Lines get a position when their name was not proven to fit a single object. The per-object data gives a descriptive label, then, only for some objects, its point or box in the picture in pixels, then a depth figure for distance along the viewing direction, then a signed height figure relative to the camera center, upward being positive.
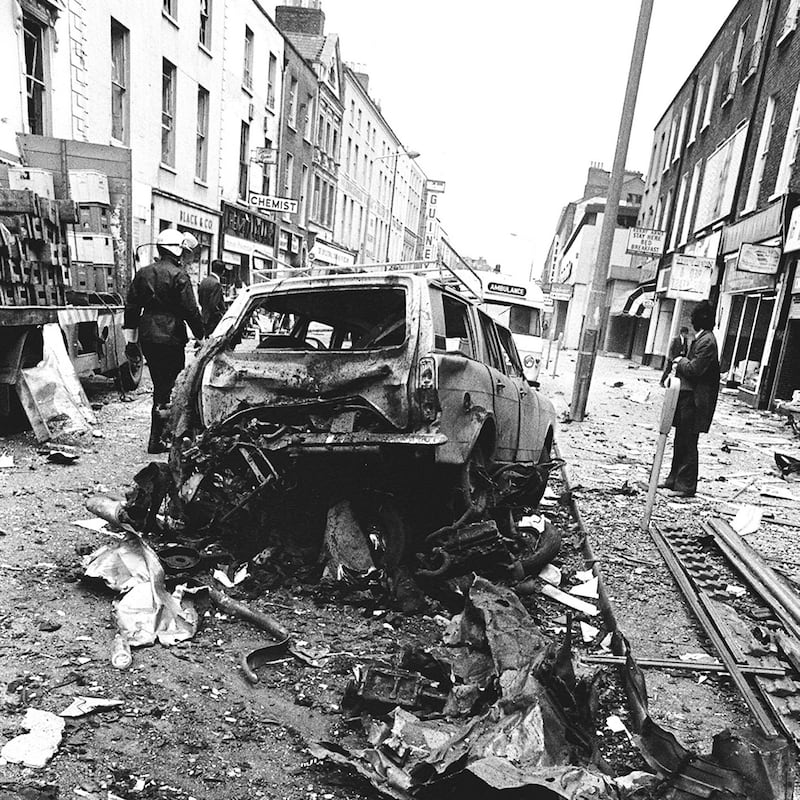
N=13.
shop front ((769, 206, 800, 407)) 15.08 -0.36
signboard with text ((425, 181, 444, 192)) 103.66 +14.63
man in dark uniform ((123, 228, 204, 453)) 6.80 -0.48
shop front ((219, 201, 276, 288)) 24.34 +0.91
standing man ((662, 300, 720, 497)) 7.20 -0.92
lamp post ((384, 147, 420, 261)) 52.32 +9.42
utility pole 11.76 +0.88
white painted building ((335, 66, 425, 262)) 44.19 +7.42
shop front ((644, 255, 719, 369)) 17.34 +0.29
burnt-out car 4.00 -0.69
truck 7.19 -0.10
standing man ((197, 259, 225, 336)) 10.53 -0.56
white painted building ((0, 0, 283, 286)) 13.03 +3.99
